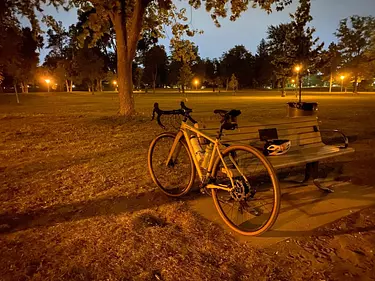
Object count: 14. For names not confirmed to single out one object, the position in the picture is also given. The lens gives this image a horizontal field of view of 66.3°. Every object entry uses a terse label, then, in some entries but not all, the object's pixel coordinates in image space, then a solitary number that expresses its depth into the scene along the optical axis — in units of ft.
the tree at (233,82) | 202.76
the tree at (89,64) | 181.06
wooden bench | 12.16
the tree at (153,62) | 231.09
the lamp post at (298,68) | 78.91
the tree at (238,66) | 266.16
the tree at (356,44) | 184.96
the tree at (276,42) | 125.96
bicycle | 9.68
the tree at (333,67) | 206.09
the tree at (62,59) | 201.16
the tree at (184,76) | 193.31
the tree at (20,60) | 81.68
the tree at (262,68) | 257.96
